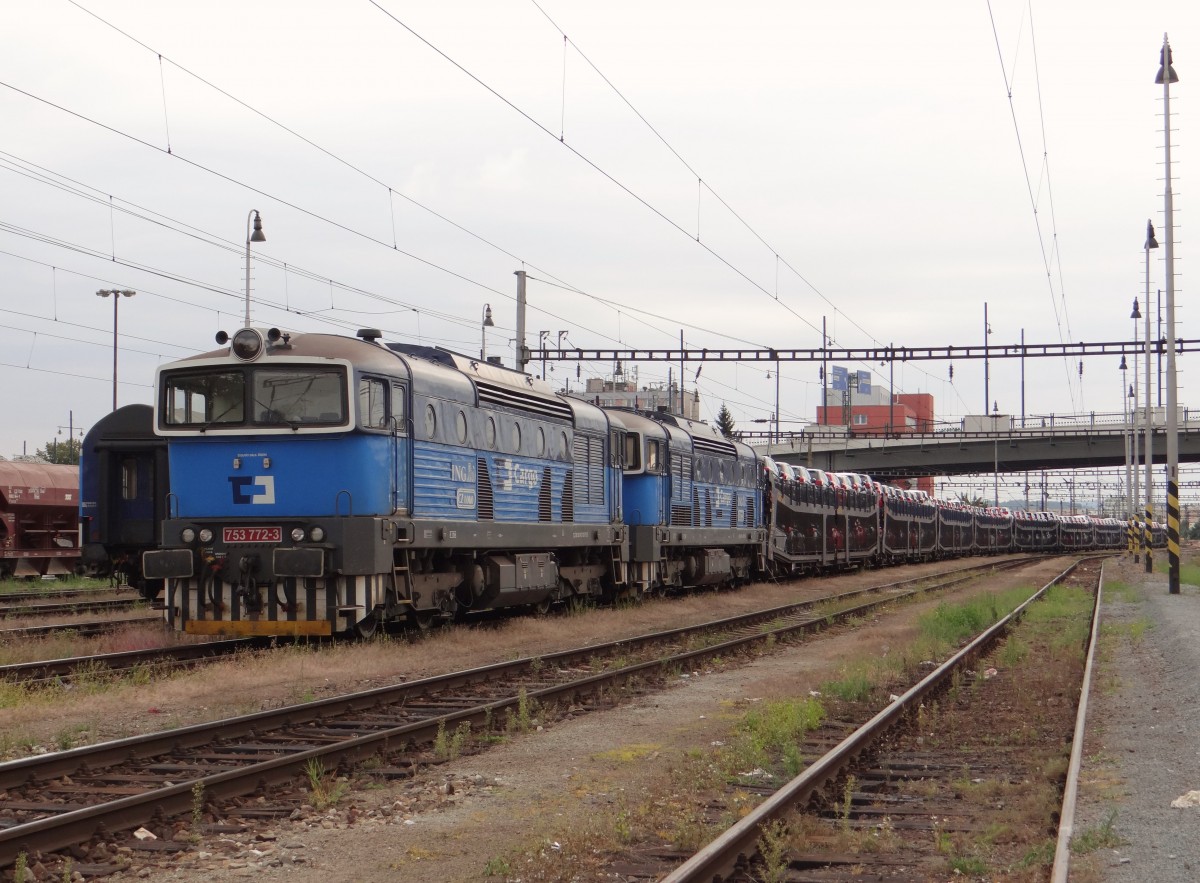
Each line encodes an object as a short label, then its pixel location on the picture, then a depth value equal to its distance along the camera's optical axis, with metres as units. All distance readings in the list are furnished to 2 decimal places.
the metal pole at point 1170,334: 30.64
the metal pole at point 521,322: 35.52
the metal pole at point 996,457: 75.04
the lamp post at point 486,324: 41.59
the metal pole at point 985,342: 72.47
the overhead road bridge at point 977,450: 75.12
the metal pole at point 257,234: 33.91
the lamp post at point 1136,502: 57.38
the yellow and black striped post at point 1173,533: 29.45
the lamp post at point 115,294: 47.69
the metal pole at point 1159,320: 55.35
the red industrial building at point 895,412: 143.62
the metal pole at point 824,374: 55.09
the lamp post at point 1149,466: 41.84
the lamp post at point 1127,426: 62.38
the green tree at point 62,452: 87.81
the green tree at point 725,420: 109.08
